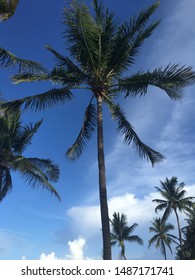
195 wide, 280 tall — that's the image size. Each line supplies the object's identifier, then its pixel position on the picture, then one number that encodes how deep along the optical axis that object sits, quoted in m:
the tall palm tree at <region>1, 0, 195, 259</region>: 8.64
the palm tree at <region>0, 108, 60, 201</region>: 15.16
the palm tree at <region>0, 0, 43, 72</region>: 6.22
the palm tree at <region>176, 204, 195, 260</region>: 20.54
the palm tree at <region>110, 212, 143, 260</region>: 36.07
